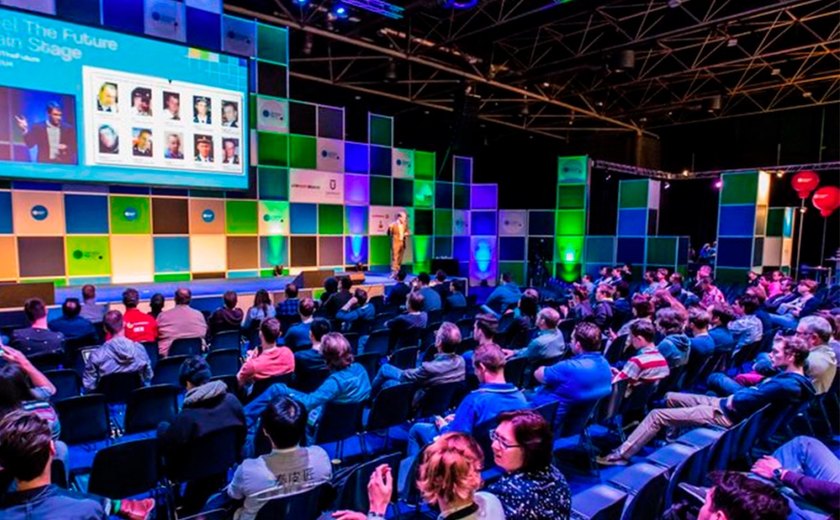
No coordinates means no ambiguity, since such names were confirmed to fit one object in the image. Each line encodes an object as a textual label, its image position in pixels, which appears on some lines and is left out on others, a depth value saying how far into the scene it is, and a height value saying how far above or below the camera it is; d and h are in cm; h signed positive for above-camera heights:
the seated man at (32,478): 179 -93
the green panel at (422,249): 1488 -57
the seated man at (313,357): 420 -106
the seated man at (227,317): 639 -114
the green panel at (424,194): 1474 +103
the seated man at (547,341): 485 -104
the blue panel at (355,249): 1295 -53
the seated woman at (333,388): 355 -112
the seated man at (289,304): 735 -112
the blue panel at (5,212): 870 +17
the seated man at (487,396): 315 -103
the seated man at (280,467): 226 -109
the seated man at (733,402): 344 -125
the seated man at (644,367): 410 -107
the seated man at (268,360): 402 -107
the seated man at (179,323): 573 -110
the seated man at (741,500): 160 -84
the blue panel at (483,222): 1667 +28
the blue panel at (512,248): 1698 -57
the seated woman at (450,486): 179 -91
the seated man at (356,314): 676 -114
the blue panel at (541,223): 1647 +28
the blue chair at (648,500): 201 -107
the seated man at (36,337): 457 -103
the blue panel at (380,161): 1326 +178
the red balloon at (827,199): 1479 +108
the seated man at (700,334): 477 -96
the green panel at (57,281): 905 -104
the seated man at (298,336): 521 -110
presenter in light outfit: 1321 -15
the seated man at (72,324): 541 -107
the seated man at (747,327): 580 -105
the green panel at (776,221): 1362 +39
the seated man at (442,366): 407 -109
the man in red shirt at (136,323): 554 -107
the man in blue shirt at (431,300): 784 -108
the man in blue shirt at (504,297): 838 -109
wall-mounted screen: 735 +184
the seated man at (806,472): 248 -123
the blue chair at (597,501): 194 -119
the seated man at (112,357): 417 -109
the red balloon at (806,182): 1533 +162
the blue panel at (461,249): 1620 -60
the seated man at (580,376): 368 -105
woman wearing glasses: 196 -97
